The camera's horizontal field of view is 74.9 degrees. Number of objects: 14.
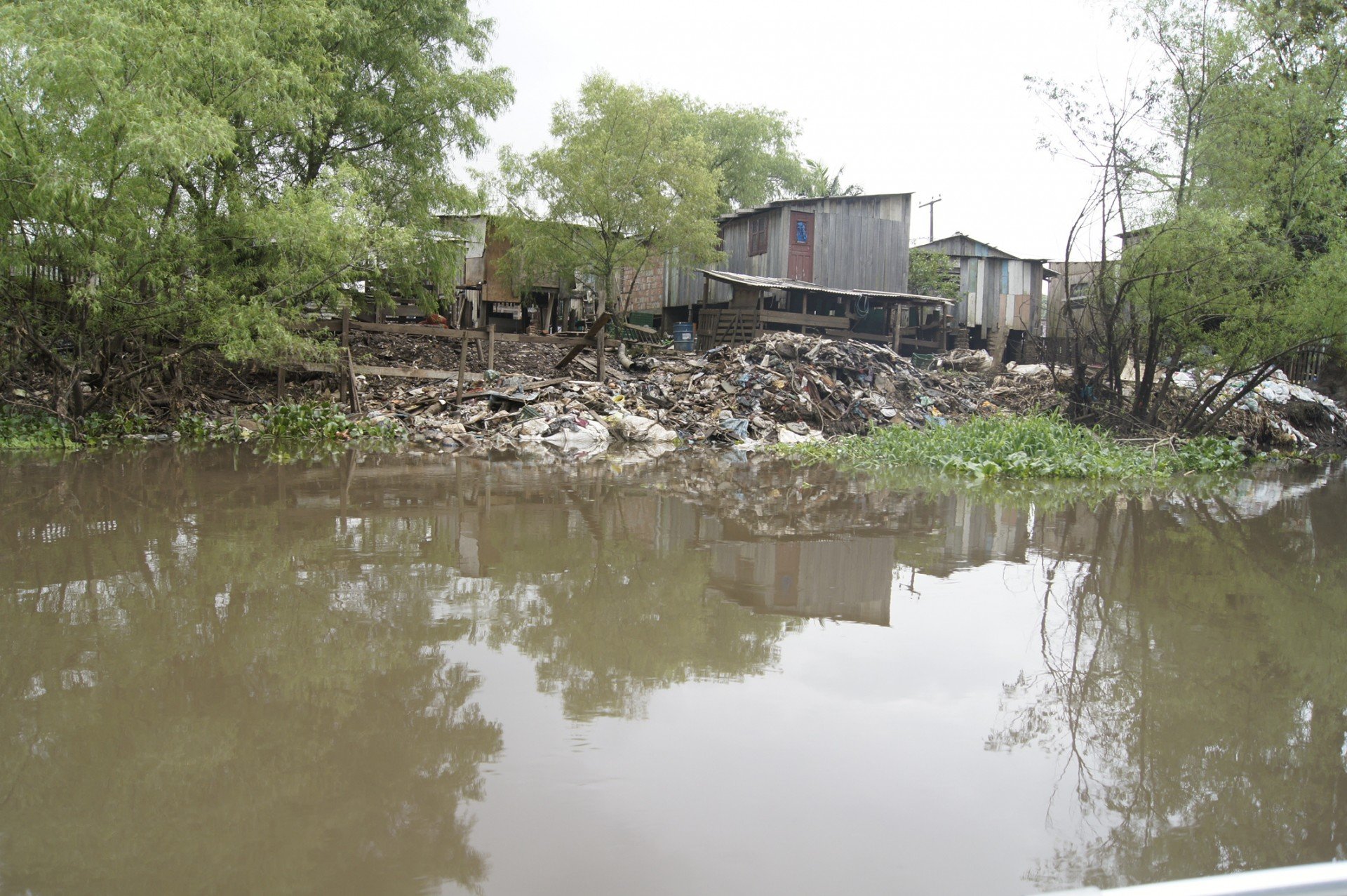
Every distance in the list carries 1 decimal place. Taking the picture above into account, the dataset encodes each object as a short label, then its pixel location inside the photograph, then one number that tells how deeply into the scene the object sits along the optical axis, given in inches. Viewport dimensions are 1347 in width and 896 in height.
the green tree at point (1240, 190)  502.9
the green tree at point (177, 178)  378.6
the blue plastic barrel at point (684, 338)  951.6
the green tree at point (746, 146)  1366.9
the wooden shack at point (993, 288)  1157.1
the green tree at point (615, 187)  906.7
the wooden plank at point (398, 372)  605.3
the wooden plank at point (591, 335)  663.1
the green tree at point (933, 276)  1147.3
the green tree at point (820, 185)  1483.8
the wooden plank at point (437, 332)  623.2
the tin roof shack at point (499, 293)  1009.5
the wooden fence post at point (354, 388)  595.8
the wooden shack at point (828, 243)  1013.8
